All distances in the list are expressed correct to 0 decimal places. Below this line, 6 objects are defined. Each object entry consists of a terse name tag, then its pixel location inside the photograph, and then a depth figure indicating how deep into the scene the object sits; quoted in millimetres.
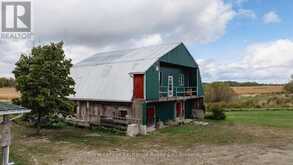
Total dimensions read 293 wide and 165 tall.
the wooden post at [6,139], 11812
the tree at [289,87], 62281
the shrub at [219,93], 49969
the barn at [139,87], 22977
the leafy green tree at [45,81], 19266
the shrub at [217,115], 30656
